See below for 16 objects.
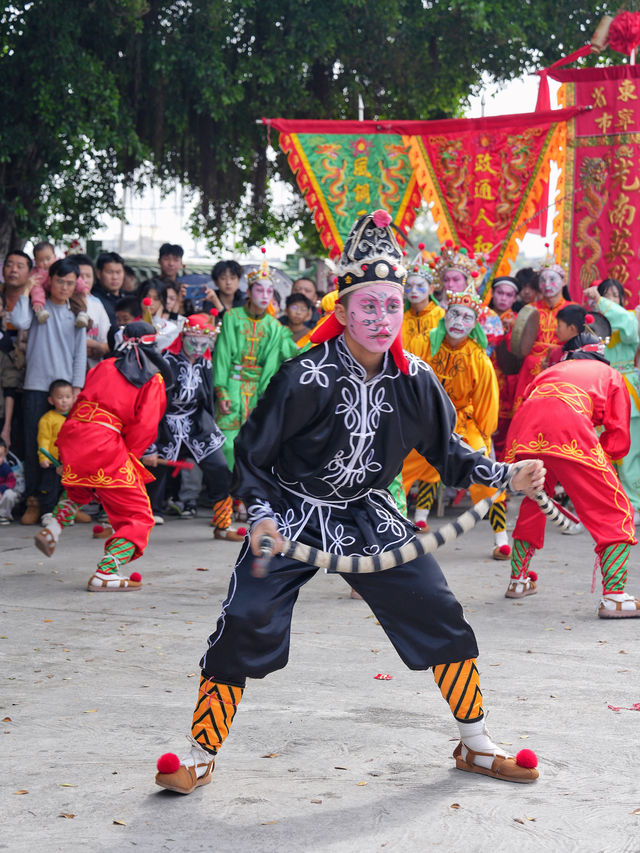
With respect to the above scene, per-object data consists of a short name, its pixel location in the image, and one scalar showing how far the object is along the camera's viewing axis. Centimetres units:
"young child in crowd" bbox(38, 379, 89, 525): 816
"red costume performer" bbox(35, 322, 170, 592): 619
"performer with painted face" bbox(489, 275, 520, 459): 935
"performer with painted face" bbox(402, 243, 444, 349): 816
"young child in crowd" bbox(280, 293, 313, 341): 920
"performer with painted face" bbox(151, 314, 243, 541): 782
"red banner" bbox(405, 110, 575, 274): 945
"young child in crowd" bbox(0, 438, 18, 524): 823
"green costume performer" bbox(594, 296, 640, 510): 747
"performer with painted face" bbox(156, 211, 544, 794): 340
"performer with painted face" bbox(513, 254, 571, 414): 900
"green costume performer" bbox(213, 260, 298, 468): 848
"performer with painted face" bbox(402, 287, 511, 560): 706
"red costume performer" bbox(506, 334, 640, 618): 557
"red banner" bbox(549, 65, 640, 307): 908
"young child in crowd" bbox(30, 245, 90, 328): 818
